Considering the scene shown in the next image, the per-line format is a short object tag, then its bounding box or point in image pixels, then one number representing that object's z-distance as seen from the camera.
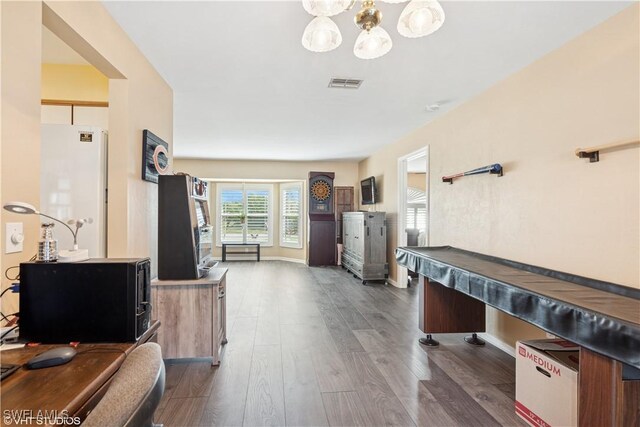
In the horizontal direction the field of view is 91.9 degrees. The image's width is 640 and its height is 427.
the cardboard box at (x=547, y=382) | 1.62
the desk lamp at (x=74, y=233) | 1.08
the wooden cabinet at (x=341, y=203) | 7.44
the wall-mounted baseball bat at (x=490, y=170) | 2.81
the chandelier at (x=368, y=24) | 1.23
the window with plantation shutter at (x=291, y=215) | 7.86
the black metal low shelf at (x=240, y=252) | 7.81
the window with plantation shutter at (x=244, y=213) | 8.09
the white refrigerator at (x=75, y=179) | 1.97
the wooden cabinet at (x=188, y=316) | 2.46
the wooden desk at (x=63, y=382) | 0.80
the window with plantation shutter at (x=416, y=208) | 8.26
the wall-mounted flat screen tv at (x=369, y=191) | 6.38
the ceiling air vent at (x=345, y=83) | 2.87
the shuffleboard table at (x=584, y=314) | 1.25
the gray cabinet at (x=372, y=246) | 5.60
